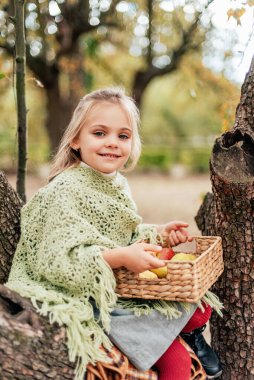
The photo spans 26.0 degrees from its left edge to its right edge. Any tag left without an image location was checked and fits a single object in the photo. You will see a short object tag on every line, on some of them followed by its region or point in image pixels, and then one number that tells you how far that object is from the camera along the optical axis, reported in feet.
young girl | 6.88
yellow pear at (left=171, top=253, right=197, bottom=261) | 7.86
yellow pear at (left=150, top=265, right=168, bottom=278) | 7.27
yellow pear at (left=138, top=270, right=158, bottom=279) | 7.27
